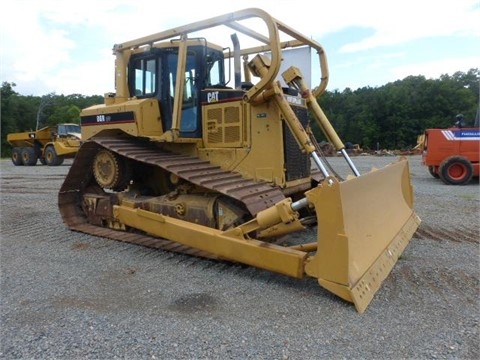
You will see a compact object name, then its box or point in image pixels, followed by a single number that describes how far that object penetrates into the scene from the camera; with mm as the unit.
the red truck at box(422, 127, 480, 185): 11688
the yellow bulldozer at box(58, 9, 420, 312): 3836
